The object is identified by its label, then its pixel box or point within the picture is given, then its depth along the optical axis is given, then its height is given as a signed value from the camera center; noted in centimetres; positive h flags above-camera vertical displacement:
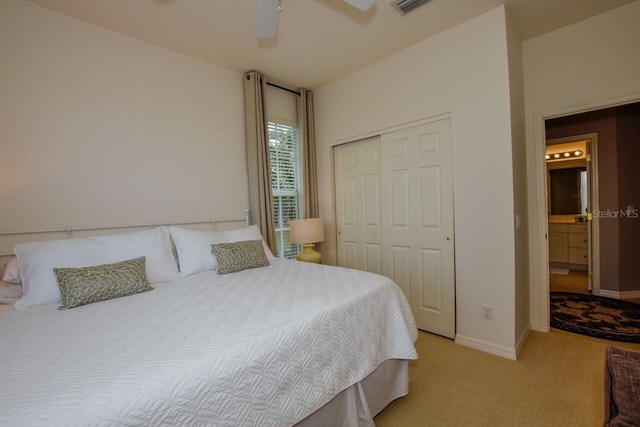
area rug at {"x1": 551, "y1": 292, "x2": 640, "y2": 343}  261 -126
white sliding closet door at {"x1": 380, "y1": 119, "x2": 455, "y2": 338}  263 -18
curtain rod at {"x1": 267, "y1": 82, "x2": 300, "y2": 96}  346 +148
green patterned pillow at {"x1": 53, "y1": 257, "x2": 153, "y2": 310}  158 -39
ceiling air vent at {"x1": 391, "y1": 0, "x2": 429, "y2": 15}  215 +149
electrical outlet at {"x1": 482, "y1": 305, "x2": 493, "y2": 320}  238 -94
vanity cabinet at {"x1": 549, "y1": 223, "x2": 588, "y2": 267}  494 -84
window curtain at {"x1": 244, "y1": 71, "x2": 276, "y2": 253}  312 +56
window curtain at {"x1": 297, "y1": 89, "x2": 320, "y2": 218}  362 +67
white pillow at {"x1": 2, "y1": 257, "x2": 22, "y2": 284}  173 -34
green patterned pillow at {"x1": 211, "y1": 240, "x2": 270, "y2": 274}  226 -38
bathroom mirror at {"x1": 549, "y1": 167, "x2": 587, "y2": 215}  520 +9
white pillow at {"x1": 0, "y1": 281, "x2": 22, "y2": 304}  168 -43
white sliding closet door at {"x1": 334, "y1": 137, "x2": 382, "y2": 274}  320 -1
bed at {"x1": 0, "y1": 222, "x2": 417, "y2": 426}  86 -50
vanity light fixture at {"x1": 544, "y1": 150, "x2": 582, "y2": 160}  520 +75
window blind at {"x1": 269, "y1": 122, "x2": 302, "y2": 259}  349 +33
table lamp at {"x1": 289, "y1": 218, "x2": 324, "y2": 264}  314 -31
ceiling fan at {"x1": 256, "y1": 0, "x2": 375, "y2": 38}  157 +110
